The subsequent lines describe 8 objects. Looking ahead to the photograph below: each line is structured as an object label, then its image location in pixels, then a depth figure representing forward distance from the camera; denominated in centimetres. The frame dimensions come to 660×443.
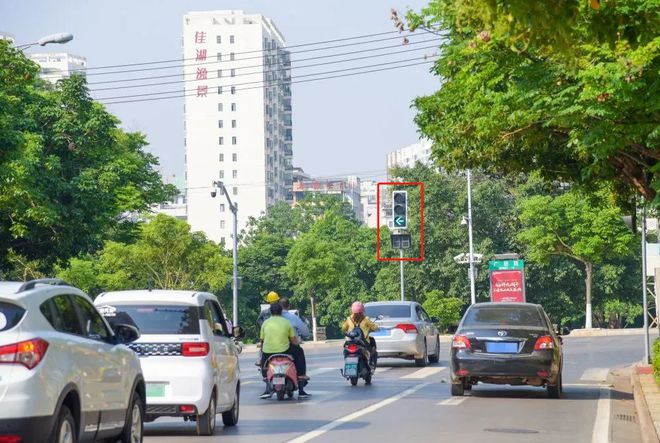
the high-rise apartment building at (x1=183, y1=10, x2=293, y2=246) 17725
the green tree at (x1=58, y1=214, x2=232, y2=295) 7738
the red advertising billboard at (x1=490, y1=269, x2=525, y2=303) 5681
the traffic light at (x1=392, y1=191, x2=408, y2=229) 4238
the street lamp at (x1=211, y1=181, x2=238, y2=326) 5926
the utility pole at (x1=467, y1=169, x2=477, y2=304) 7275
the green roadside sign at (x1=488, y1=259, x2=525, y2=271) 5747
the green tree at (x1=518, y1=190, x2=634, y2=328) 7656
